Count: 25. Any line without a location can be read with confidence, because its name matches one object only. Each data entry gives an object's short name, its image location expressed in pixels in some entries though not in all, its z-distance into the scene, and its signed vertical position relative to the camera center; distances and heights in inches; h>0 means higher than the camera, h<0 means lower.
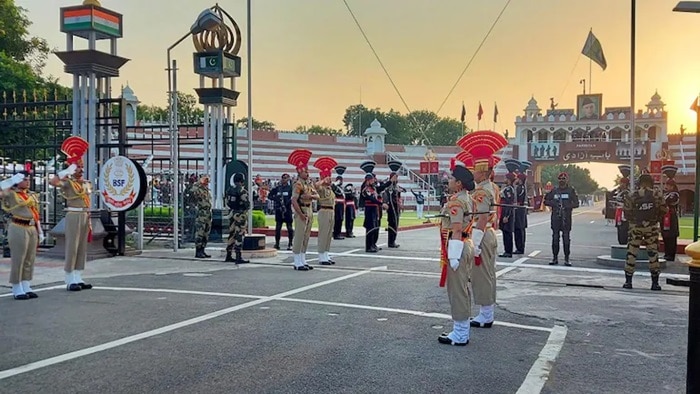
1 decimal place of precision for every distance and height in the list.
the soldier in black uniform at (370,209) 602.2 -15.8
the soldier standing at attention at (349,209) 784.2 -20.4
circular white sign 493.0 +6.3
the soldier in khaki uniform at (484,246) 272.8 -23.3
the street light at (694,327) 145.6 -31.3
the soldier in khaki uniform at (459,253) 244.8 -23.6
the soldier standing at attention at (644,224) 397.4 -18.9
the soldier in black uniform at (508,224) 575.8 -28.0
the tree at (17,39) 1282.0 +333.0
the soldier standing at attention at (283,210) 652.9 -18.3
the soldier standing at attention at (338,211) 752.3 -21.6
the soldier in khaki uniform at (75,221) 368.5 -18.2
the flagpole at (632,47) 525.3 +126.5
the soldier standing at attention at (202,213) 538.0 -18.4
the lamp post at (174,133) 569.3 +55.7
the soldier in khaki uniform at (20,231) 343.0 -22.7
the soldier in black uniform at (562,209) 514.6 -12.1
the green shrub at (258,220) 782.5 -34.7
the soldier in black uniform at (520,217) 589.7 -21.5
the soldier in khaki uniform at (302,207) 463.8 -10.8
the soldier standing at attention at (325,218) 495.2 -20.1
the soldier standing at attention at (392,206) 649.6 -13.1
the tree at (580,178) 4187.3 +123.9
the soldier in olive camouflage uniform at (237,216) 508.7 -19.4
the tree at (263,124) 3323.1 +380.9
